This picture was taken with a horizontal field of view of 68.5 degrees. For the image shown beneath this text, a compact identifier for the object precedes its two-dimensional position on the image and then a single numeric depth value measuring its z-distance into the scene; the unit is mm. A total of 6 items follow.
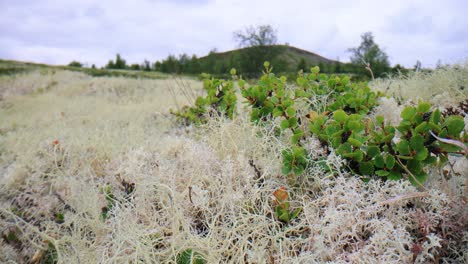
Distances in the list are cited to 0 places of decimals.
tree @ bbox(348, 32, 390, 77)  13280
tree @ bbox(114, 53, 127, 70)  27630
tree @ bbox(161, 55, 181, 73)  22494
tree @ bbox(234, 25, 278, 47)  23734
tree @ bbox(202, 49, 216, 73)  20580
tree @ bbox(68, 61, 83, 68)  29328
